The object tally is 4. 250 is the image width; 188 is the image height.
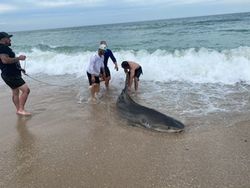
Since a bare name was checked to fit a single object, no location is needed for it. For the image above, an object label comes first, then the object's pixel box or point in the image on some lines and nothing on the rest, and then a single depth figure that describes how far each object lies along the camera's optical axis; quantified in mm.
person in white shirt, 5269
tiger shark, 3419
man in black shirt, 4095
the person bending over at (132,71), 5462
